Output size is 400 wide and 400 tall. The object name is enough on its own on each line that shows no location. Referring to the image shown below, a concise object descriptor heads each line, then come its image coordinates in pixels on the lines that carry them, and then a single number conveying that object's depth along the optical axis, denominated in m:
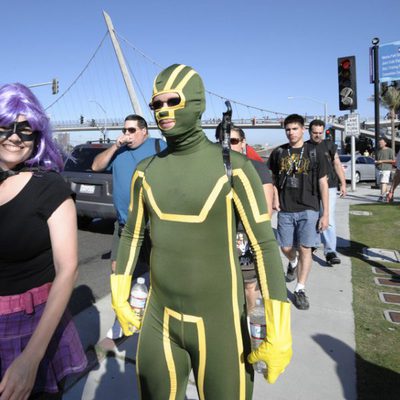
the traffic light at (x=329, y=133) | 17.99
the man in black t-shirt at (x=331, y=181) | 4.82
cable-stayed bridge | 72.97
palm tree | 37.28
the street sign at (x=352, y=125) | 12.88
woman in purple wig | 1.35
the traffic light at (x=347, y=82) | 10.10
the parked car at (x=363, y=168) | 18.16
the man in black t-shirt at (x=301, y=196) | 3.84
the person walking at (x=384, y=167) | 11.27
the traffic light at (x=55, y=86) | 31.14
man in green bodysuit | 1.53
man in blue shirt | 3.22
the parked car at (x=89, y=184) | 6.96
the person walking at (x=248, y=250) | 2.74
